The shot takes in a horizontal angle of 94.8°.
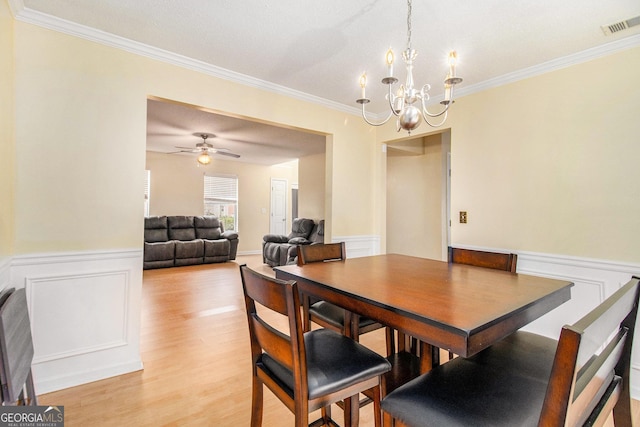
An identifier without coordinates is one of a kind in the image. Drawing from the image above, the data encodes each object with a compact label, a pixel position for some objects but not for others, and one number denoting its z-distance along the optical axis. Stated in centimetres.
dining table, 92
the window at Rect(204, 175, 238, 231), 749
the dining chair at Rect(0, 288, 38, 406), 116
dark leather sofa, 588
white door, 834
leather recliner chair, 557
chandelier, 163
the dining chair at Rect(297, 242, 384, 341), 164
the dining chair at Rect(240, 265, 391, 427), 104
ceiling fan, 509
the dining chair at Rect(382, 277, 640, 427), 69
